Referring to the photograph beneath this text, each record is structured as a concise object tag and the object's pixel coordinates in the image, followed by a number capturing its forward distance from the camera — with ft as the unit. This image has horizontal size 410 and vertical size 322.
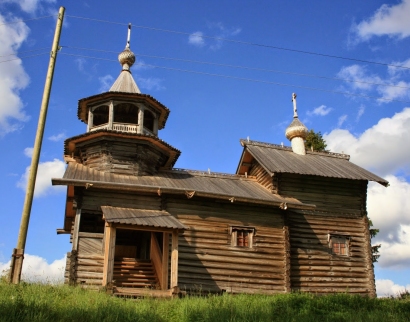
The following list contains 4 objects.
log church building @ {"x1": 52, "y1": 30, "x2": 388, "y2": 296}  53.83
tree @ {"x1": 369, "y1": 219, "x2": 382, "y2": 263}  103.65
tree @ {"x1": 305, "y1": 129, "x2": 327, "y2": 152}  116.19
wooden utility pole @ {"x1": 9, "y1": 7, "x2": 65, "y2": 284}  37.47
